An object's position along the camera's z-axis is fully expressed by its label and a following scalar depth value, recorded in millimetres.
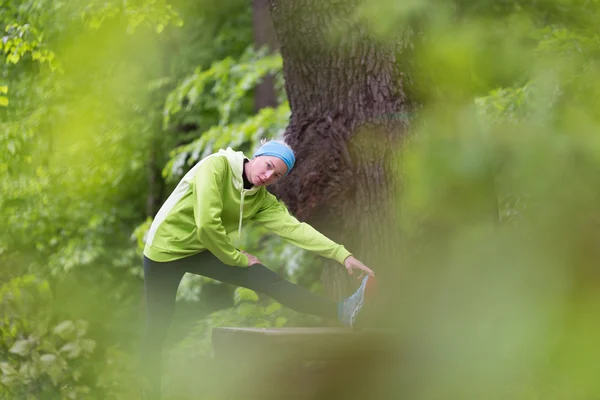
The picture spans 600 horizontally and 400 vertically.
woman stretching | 8828
